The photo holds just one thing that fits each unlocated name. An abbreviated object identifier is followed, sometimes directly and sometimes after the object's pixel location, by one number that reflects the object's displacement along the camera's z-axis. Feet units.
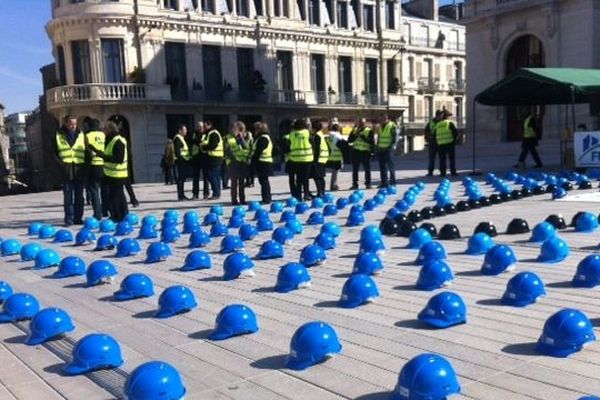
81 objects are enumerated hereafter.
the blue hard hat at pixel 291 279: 20.24
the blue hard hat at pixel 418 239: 26.53
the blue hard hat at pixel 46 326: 16.25
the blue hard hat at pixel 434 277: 19.57
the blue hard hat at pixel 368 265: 21.85
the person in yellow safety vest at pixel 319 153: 44.11
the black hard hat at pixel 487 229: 27.53
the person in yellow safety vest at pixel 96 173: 38.01
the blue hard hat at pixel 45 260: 27.02
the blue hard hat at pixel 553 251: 22.21
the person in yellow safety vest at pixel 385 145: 51.70
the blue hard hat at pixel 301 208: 40.16
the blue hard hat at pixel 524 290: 17.04
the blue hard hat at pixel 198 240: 29.99
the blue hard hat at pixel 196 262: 24.52
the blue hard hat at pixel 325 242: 27.07
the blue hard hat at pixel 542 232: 25.46
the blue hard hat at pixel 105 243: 30.76
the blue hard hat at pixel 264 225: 33.71
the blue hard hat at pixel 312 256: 23.88
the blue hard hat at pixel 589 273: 18.51
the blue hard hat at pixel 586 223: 27.50
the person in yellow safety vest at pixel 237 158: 45.91
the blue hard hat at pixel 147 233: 33.84
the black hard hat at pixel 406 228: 29.30
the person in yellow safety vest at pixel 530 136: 62.08
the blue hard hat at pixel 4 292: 20.68
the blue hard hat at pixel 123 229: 35.40
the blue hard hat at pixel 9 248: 31.48
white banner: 52.54
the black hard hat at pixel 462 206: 37.04
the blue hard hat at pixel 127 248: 28.60
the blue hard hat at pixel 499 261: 20.85
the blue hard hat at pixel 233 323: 15.67
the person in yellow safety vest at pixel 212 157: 50.21
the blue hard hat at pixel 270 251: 25.88
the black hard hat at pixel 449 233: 27.68
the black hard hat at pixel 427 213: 34.28
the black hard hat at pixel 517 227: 27.76
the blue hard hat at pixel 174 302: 18.01
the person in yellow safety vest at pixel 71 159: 37.81
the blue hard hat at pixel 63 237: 34.48
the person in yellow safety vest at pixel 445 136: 57.00
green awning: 54.95
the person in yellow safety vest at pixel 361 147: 52.75
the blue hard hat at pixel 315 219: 35.19
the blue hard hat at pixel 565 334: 13.19
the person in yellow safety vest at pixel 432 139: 58.92
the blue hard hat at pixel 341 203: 41.11
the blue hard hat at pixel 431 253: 23.11
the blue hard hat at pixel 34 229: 37.97
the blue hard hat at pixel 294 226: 31.47
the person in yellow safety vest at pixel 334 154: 51.75
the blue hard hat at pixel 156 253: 26.81
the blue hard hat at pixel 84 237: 32.76
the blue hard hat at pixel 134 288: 20.27
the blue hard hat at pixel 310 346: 13.43
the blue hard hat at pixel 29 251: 29.27
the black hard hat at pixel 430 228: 28.53
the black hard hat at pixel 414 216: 32.78
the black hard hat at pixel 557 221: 28.43
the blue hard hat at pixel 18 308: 18.44
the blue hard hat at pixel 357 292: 17.99
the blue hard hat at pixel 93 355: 13.74
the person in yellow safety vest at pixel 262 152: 43.27
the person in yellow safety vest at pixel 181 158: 53.68
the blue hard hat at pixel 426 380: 10.98
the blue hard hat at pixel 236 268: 22.39
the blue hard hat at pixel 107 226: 36.58
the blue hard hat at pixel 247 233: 30.86
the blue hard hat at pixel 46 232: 36.44
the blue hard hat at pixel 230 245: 27.73
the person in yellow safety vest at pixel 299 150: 41.64
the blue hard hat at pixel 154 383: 11.53
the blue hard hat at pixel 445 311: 15.56
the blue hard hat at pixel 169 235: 31.95
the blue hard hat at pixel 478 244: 24.39
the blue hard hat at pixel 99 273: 22.61
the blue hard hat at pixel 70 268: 24.64
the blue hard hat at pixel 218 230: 32.68
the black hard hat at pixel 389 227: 29.78
